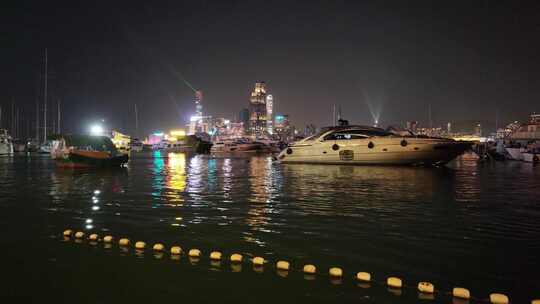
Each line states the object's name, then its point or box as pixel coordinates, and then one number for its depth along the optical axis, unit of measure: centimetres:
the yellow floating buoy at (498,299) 486
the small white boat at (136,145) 11534
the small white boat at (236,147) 8244
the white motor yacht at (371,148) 2927
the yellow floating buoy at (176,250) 684
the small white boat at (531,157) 3603
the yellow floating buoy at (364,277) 561
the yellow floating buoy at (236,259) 644
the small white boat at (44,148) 6869
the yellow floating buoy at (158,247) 709
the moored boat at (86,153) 2878
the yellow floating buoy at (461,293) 503
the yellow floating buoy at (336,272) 577
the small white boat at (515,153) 4281
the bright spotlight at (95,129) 8334
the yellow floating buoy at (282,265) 608
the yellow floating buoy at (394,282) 536
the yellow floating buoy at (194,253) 671
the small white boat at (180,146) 11362
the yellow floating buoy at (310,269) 592
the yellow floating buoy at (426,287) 519
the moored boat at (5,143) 5972
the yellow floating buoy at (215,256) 654
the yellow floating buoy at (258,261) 625
